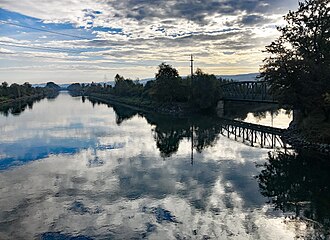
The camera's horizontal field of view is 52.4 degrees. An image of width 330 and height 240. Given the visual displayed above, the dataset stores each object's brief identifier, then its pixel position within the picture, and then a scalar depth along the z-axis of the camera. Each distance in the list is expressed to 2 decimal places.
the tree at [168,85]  60.22
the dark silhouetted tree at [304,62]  25.33
